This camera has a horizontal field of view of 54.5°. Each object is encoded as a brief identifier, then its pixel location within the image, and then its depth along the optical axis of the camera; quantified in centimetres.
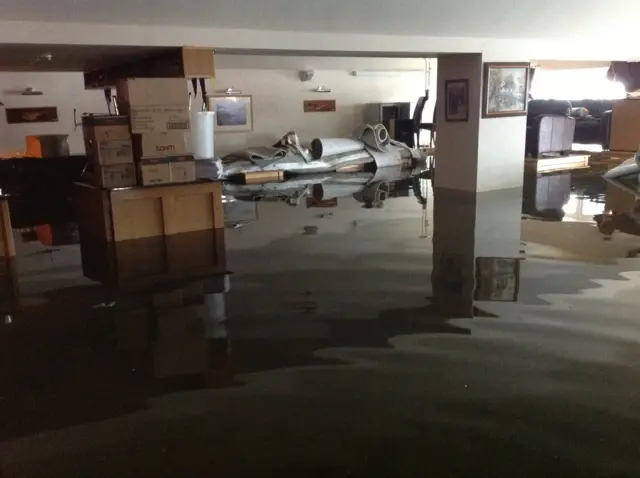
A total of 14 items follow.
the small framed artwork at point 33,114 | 990
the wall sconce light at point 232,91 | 1162
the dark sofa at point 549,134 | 997
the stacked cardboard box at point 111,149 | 496
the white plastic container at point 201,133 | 692
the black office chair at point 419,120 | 1166
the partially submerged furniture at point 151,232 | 446
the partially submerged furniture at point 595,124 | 1143
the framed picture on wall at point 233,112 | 1157
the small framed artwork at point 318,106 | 1252
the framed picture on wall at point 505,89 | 720
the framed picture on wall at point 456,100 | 734
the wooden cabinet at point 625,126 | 1038
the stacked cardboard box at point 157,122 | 495
